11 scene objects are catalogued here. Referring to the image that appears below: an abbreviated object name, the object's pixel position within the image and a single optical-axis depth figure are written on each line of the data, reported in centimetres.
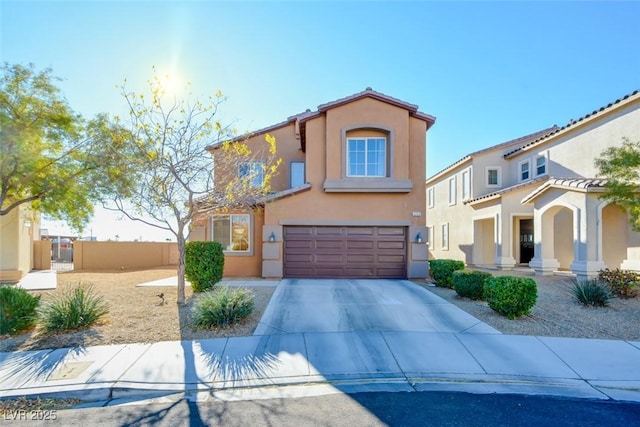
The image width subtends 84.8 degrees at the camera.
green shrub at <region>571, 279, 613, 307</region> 933
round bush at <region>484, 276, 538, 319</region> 825
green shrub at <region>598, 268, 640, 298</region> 1017
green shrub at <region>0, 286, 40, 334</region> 760
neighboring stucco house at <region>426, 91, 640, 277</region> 1277
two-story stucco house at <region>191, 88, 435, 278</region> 1404
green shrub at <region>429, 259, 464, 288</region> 1222
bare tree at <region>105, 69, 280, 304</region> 912
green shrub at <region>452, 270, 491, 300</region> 1008
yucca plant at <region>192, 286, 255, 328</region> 788
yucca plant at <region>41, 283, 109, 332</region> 766
